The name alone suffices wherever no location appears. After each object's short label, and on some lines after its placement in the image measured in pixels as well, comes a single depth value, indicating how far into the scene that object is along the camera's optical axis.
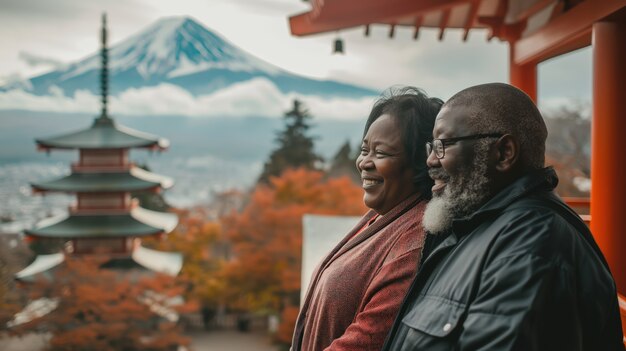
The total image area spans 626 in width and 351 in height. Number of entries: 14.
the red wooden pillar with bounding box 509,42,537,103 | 3.27
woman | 1.22
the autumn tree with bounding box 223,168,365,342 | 15.14
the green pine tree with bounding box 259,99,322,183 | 23.83
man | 0.87
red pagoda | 13.67
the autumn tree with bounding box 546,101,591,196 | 16.08
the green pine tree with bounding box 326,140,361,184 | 22.39
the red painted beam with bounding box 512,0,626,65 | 2.02
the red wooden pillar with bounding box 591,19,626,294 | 1.94
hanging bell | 4.40
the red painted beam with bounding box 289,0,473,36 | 2.90
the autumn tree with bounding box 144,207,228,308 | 16.44
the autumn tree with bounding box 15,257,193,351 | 12.22
